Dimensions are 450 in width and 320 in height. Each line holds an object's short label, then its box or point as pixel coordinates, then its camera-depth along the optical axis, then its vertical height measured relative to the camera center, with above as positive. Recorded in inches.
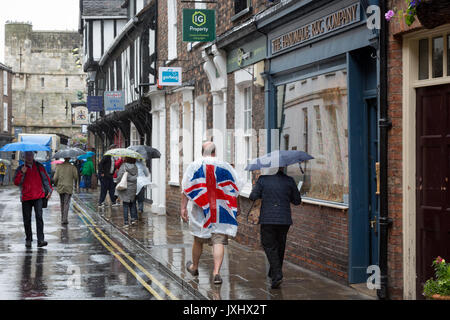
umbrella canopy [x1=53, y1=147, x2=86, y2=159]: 795.4 +0.1
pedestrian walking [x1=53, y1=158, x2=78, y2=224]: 772.6 -32.0
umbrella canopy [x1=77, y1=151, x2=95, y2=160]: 1413.6 -1.8
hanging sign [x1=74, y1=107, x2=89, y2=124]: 1972.2 +100.5
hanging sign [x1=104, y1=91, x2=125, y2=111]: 1203.9 +85.3
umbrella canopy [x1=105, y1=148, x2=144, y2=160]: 732.7 -1.1
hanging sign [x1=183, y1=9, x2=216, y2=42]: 650.8 +111.7
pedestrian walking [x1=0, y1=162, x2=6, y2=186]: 1964.8 -46.6
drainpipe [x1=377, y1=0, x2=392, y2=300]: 345.1 +0.5
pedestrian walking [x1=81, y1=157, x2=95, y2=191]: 1385.3 -27.9
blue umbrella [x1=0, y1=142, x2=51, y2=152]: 587.9 +5.2
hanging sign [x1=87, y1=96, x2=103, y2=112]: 1507.1 +99.8
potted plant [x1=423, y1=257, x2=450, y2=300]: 246.5 -45.0
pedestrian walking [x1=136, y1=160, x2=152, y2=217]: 741.9 -23.7
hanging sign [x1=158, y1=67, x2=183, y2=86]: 783.9 +81.5
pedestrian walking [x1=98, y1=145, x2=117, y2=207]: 1010.5 -31.7
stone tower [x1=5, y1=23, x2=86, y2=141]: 3080.7 +314.6
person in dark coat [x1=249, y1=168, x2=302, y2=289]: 381.1 -30.0
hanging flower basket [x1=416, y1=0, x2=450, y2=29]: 254.4 +48.3
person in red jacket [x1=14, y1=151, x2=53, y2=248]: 570.3 -27.2
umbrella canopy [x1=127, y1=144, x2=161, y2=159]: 818.2 +1.9
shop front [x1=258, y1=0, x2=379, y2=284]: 389.4 +15.2
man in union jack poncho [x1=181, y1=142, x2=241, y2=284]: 394.6 -23.5
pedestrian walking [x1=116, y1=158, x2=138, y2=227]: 727.7 -37.3
